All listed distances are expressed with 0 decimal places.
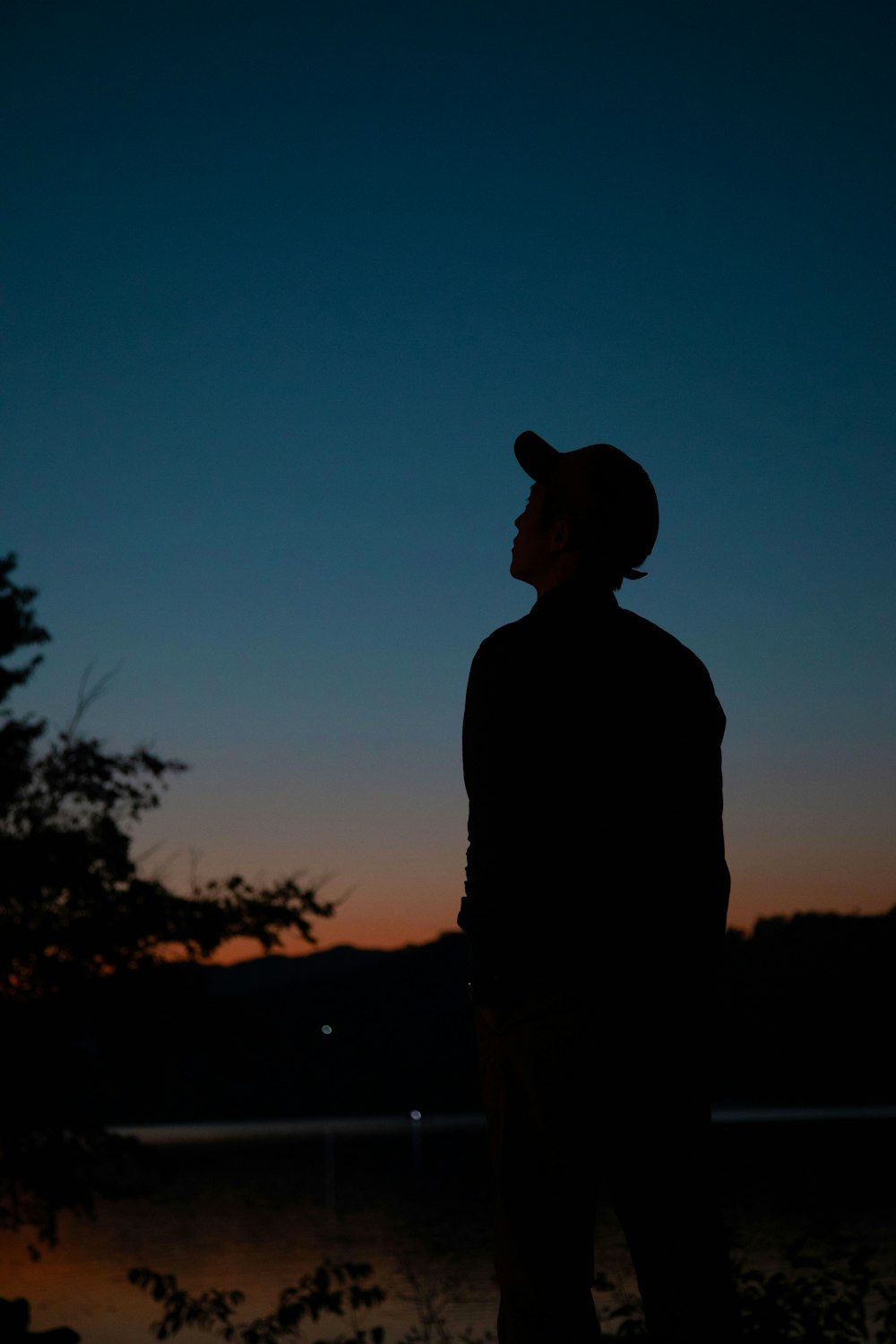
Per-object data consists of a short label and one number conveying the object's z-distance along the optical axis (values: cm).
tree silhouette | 1148
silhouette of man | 202
